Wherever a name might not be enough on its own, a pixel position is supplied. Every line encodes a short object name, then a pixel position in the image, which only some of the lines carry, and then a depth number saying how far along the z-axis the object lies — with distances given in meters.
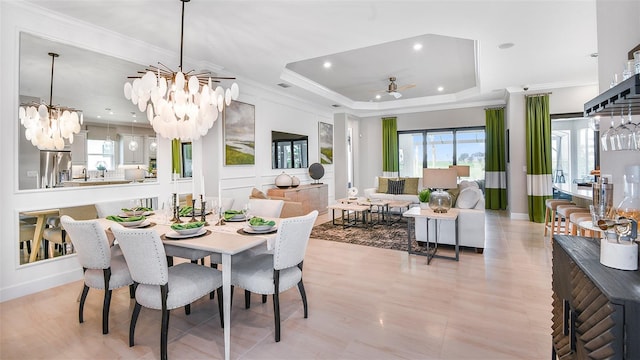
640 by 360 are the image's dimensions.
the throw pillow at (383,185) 7.59
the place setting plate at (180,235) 2.21
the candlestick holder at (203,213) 2.66
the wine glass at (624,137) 1.32
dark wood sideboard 0.93
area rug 4.69
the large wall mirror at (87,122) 3.08
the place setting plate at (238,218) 2.77
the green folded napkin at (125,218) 2.57
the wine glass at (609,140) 1.40
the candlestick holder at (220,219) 2.66
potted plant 4.46
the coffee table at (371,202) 5.84
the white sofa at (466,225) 4.17
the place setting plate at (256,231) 2.32
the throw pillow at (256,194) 5.31
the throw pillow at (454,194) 5.42
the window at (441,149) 8.39
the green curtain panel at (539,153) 6.23
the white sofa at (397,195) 7.01
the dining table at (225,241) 1.96
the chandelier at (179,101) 2.77
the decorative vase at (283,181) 6.29
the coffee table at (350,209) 5.52
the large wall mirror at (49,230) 3.03
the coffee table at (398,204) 5.91
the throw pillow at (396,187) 7.34
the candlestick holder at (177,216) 2.70
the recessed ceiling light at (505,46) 4.07
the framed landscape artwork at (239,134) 5.27
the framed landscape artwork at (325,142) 8.20
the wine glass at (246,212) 2.80
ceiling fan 6.10
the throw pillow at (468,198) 4.41
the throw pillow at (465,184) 5.62
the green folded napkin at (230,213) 2.78
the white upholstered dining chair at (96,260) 2.18
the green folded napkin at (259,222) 2.34
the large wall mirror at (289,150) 6.56
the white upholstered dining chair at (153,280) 1.90
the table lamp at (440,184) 3.79
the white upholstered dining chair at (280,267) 2.15
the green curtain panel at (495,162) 7.81
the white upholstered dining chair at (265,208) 3.23
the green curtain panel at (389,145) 9.23
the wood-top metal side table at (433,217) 3.83
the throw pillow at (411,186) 7.27
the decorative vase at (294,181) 6.55
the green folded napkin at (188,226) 2.23
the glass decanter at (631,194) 1.34
